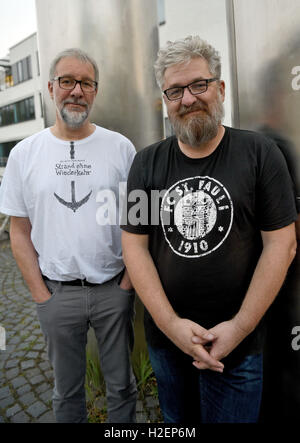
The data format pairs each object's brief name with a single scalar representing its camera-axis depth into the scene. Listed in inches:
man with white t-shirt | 72.2
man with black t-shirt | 56.6
